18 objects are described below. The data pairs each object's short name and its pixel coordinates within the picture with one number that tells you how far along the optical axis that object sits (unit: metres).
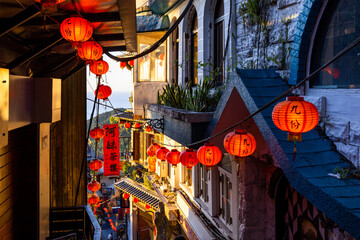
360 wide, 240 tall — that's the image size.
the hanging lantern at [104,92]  9.88
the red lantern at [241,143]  4.54
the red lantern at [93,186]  10.70
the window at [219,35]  9.24
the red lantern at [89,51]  6.14
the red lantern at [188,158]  6.82
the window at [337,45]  3.89
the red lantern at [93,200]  11.48
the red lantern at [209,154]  5.76
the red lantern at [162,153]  8.89
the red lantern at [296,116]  3.35
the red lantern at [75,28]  4.86
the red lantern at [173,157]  8.09
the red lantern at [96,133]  10.76
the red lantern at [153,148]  10.24
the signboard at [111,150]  14.00
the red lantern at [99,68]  8.46
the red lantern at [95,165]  10.77
